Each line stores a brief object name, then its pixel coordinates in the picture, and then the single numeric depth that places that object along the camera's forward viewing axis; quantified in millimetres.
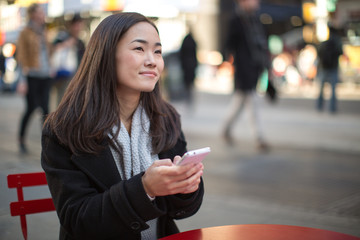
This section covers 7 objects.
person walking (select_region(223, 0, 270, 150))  7398
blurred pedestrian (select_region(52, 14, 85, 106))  8109
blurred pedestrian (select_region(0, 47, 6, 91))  17594
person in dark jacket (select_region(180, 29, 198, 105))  12328
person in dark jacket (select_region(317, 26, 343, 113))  11805
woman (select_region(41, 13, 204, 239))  1723
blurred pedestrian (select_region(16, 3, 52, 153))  7320
